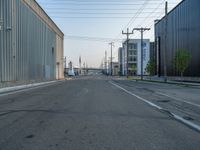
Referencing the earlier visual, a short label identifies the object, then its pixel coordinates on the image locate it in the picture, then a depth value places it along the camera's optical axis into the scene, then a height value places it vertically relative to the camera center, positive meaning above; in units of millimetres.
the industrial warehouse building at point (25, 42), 17650 +4454
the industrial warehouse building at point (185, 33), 26286 +7444
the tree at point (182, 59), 25919 +2422
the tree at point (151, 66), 39646 +1951
